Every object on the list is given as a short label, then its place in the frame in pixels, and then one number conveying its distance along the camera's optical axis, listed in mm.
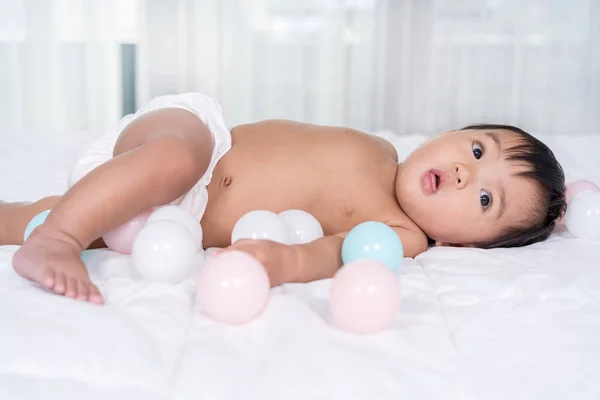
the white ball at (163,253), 991
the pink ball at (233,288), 836
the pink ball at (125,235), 1175
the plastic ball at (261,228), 1096
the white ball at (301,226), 1206
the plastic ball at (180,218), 1136
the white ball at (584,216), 1390
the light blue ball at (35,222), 1167
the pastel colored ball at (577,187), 1534
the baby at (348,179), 1336
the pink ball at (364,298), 818
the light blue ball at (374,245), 1078
